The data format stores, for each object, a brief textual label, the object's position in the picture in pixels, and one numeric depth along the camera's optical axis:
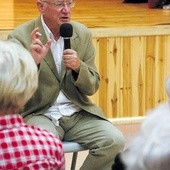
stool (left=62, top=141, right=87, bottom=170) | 3.81
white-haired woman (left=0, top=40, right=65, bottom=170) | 2.75
